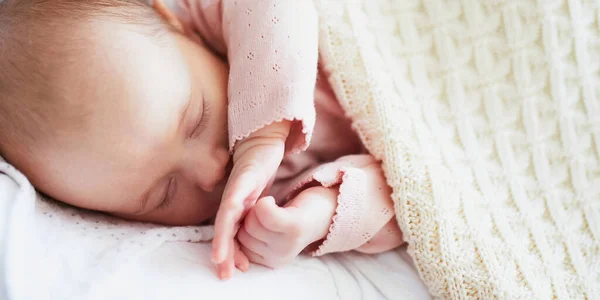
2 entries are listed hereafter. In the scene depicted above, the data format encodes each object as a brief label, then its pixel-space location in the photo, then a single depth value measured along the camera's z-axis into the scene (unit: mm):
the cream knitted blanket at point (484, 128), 537
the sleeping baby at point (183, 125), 515
